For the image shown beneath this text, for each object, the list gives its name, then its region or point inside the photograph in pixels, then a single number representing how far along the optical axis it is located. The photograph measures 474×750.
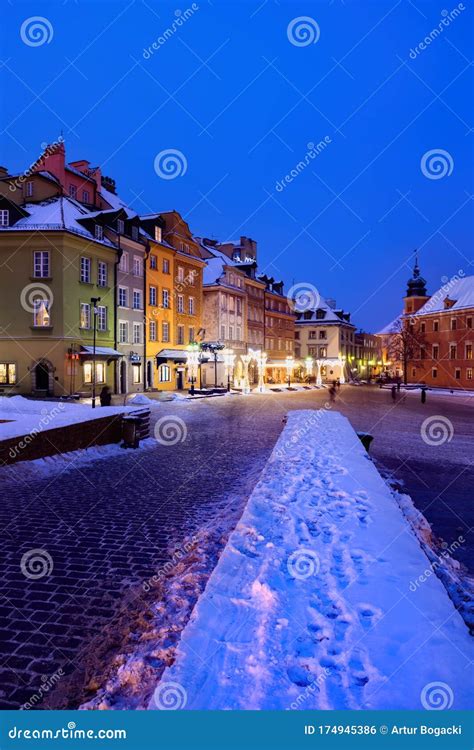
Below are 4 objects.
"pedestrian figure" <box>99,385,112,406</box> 21.75
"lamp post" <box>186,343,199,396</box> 37.30
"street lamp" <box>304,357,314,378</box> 65.64
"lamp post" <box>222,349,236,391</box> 45.44
